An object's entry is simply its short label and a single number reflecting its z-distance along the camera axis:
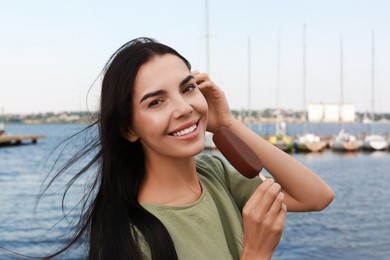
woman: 1.87
